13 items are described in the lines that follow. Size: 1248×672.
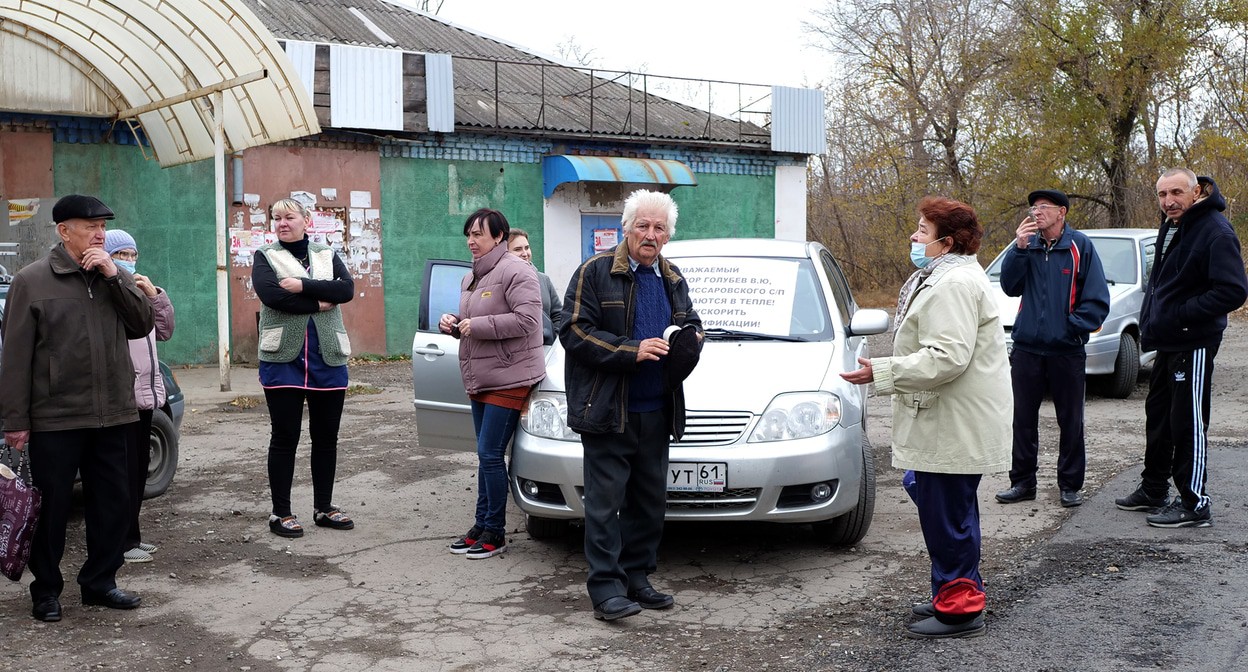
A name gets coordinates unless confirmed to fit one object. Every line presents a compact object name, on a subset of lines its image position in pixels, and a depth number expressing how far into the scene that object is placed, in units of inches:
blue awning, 723.4
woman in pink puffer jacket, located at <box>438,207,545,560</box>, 231.8
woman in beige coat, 174.9
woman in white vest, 245.8
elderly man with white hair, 190.1
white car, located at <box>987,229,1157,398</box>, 445.7
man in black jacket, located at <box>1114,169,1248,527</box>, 241.0
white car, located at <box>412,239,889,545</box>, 215.9
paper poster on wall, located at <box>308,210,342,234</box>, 652.7
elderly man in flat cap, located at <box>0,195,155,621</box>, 194.2
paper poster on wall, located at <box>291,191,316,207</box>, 652.1
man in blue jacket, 270.7
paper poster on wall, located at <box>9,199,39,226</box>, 571.2
